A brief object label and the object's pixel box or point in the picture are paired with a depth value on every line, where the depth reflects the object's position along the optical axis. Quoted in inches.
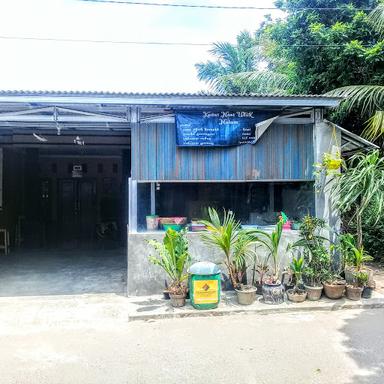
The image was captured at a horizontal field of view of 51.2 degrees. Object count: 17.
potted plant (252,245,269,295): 239.2
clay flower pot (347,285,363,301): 229.6
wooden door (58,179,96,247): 500.1
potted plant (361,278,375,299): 235.9
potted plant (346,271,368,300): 229.9
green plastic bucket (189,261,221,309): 215.8
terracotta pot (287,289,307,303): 226.8
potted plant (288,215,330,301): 234.1
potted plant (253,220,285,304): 225.5
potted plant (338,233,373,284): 236.4
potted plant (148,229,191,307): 221.6
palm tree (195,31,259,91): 735.1
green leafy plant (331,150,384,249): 228.4
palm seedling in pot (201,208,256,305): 225.0
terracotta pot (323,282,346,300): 229.3
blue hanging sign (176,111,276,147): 247.0
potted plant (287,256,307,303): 227.3
